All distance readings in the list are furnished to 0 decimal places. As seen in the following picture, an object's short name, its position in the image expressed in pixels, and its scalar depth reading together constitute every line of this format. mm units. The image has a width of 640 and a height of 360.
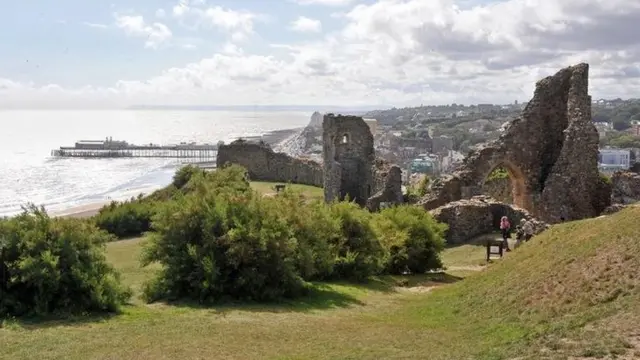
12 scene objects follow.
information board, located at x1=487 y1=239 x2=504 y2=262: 22969
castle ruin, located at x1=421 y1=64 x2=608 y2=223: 29203
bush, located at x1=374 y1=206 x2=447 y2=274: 22500
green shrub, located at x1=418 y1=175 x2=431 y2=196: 43559
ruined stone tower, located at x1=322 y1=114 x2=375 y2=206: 41938
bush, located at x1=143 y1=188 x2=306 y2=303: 17328
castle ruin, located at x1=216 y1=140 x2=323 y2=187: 59562
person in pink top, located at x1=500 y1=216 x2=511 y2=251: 24438
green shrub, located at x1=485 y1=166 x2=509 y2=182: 37025
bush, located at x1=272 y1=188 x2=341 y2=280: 18781
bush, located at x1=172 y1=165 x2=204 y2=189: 52256
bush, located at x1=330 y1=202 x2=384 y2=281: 20812
